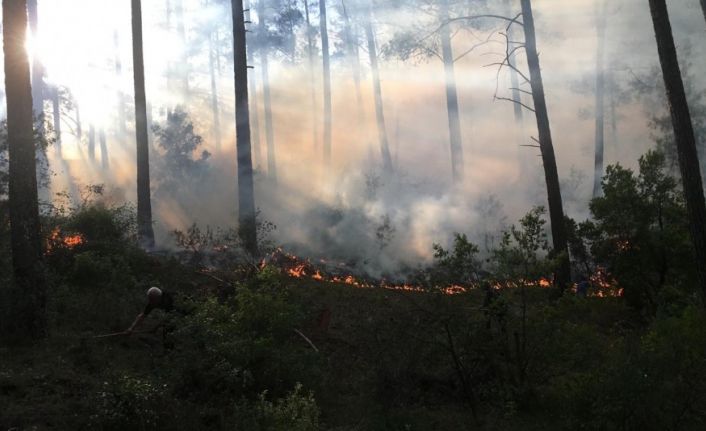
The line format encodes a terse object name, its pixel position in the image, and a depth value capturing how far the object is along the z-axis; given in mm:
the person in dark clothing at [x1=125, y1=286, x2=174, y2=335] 8508
